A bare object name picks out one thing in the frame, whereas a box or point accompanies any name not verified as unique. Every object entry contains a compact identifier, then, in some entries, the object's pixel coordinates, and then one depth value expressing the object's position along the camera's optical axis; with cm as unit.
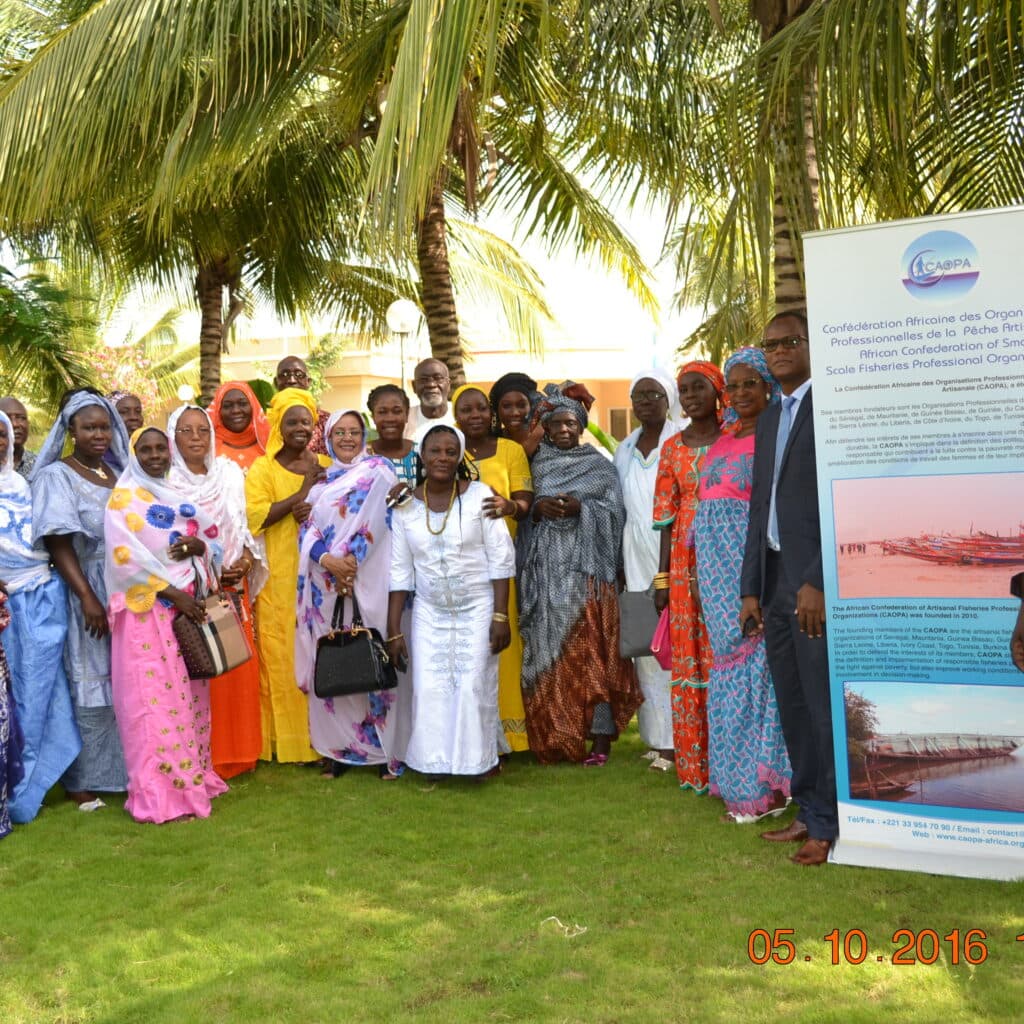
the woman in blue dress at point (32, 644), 562
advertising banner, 410
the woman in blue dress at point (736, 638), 509
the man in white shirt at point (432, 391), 671
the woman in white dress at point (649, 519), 614
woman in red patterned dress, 553
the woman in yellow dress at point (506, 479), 625
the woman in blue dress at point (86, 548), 567
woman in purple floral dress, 611
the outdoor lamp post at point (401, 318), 1319
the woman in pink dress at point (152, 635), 546
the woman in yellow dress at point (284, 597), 649
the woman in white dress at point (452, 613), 583
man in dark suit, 454
